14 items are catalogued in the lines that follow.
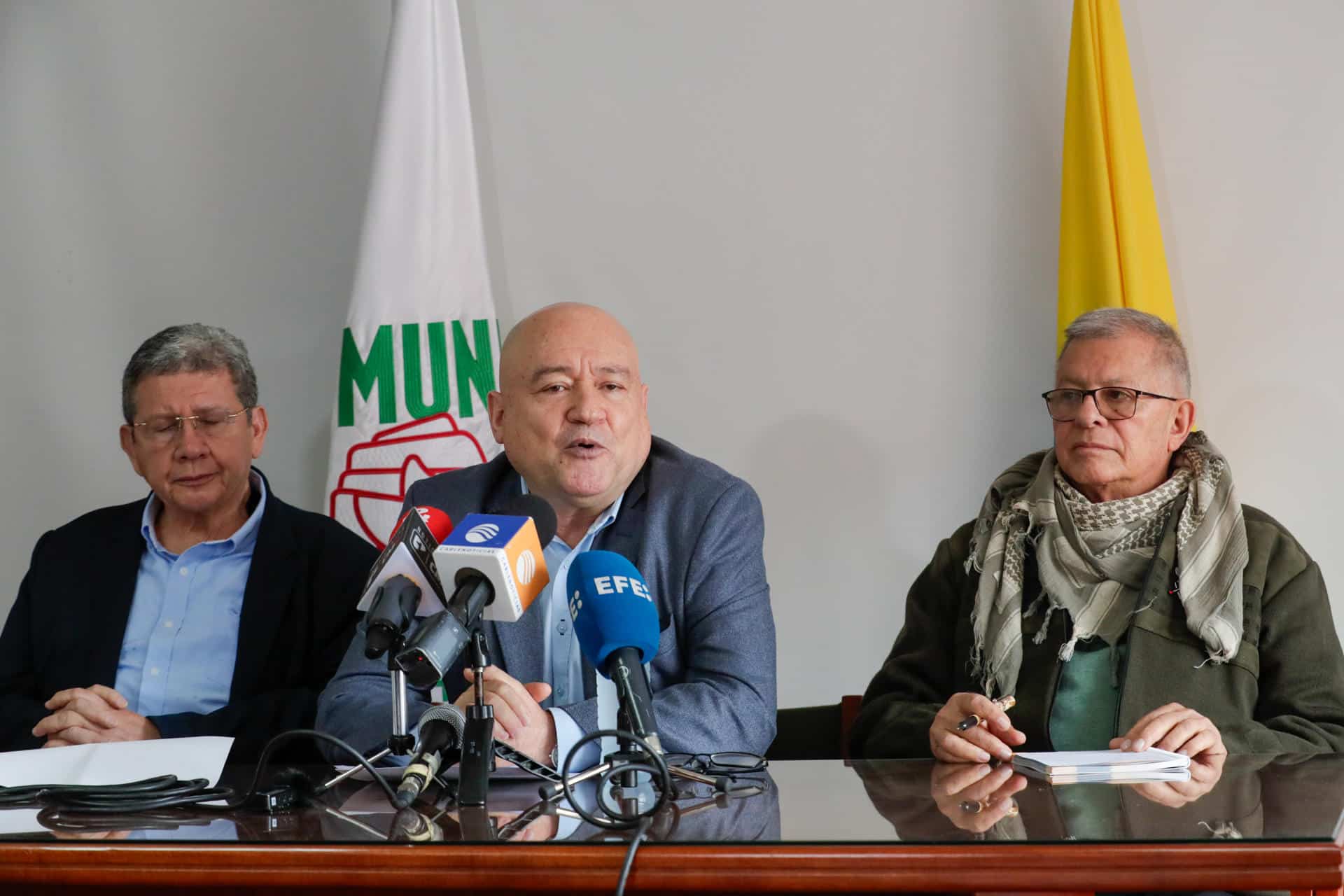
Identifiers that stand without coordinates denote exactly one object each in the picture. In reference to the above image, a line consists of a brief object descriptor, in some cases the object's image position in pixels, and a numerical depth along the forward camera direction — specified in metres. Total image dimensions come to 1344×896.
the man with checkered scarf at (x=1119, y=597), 3.90
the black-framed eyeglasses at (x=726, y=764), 3.58
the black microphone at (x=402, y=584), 3.34
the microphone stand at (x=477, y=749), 3.42
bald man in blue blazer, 3.79
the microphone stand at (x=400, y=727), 3.41
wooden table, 3.25
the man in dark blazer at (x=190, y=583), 4.14
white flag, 4.44
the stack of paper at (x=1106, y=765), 3.52
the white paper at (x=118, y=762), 3.60
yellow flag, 4.30
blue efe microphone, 3.36
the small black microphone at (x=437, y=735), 3.43
